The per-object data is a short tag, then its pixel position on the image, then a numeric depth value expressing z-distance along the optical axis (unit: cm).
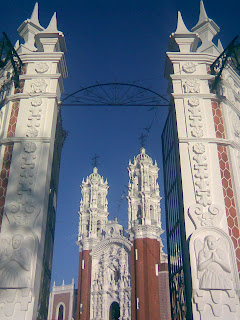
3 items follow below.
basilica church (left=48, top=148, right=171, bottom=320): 3338
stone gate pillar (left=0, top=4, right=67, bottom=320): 616
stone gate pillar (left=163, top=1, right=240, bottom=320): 614
